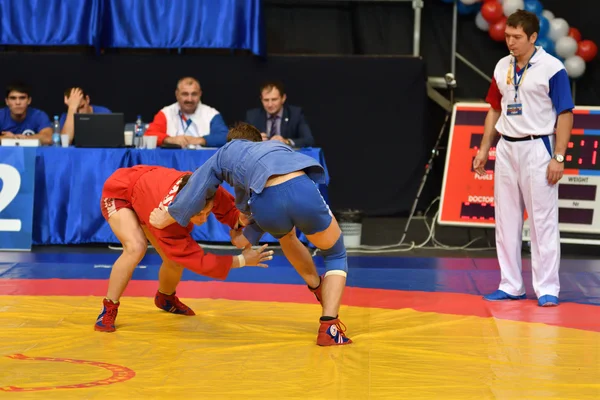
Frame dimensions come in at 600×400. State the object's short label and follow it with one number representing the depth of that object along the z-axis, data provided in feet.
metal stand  43.61
